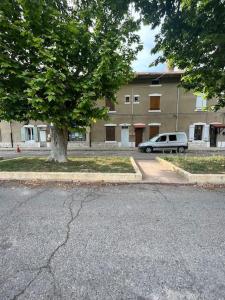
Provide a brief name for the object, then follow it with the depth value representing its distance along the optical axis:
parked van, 18.80
